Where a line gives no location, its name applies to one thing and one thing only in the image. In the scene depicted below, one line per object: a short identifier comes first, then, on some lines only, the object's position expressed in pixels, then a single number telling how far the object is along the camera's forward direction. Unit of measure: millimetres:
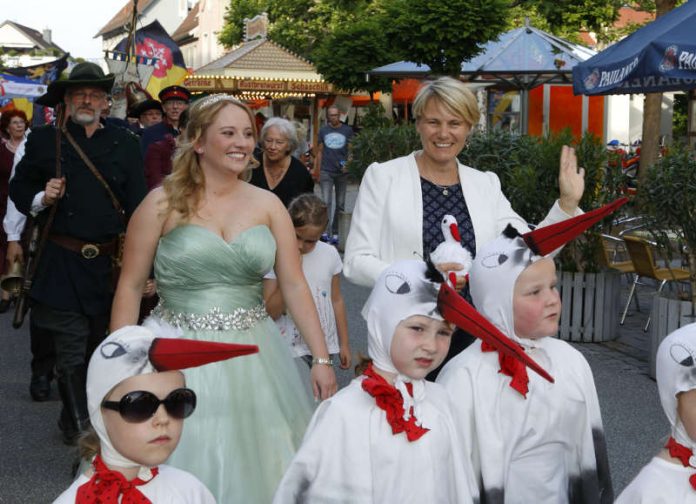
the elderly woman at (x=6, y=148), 11180
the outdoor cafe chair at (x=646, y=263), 9516
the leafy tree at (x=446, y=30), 15703
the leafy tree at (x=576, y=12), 18638
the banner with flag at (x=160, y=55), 13805
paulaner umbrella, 9453
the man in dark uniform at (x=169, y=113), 8969
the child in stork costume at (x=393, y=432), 3426
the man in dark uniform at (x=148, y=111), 10219
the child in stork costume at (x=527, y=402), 3750
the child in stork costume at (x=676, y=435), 3016
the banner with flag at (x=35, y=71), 27766
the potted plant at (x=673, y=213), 8273
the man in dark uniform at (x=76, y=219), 6125
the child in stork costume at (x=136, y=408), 2896
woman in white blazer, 4449
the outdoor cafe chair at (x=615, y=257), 10062
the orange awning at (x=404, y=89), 27344
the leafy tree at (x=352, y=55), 27078
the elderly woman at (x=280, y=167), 7711
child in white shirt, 5984
